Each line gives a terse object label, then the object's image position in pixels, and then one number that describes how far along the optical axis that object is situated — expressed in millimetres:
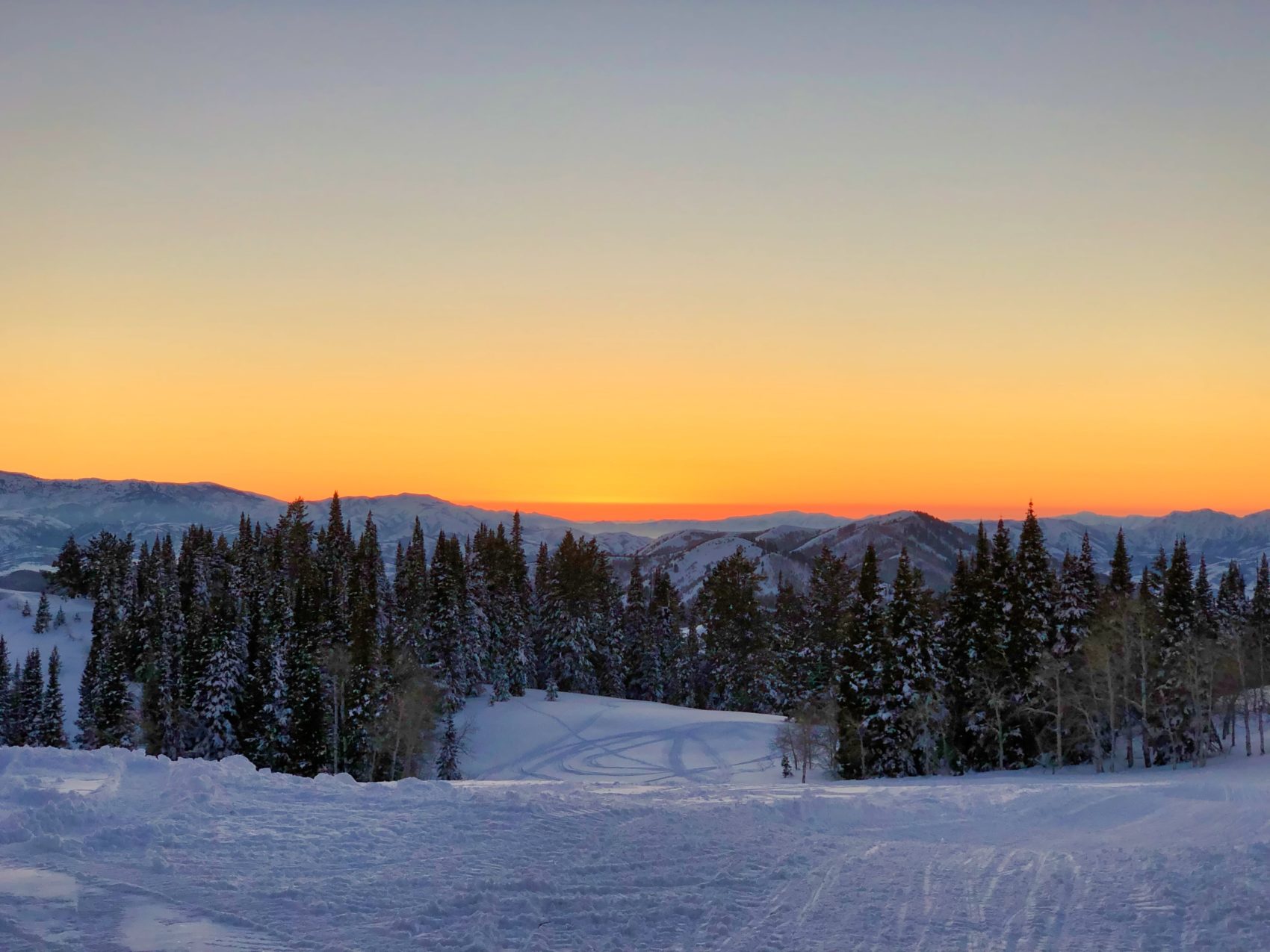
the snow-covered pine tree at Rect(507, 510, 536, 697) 78812
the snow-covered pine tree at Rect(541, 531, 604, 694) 85062
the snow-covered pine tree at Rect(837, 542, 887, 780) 47844
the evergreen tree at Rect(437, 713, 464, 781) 57688
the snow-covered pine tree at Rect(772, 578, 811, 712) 68312
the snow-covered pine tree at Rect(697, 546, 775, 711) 82688
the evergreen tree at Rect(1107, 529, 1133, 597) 52781
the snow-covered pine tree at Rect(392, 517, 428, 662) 69875
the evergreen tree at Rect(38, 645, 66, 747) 74750
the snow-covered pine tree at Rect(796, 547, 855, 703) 63219
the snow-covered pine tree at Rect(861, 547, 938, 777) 46438
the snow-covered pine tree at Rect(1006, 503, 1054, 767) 47188
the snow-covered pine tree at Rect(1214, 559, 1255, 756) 51531
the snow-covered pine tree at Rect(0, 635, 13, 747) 78625
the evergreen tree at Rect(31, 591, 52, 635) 118000
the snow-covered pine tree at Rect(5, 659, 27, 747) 76375
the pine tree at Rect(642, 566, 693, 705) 89500
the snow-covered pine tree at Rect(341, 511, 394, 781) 53125
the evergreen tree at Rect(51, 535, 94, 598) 129250
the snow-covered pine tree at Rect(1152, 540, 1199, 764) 47312
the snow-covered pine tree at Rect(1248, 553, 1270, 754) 54731
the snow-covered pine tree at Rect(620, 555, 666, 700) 89438
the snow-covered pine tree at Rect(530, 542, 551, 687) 87438
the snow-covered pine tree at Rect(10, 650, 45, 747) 75750
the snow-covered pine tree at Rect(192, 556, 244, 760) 57031
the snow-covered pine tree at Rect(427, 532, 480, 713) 72375
